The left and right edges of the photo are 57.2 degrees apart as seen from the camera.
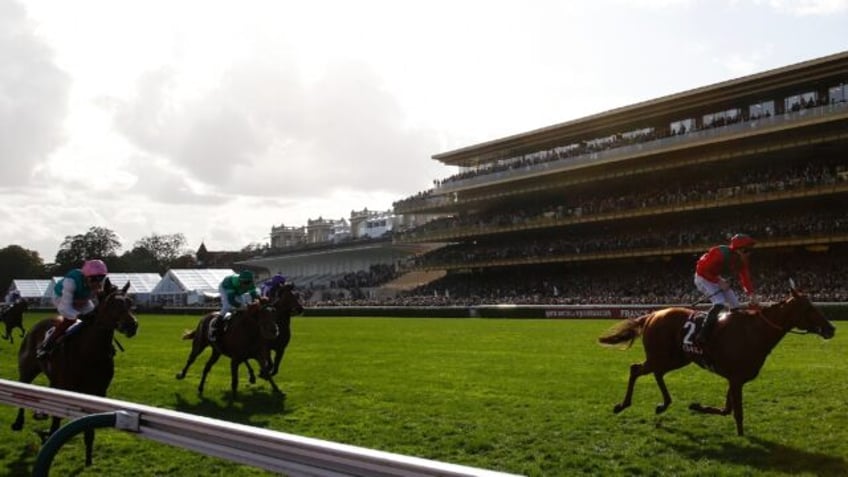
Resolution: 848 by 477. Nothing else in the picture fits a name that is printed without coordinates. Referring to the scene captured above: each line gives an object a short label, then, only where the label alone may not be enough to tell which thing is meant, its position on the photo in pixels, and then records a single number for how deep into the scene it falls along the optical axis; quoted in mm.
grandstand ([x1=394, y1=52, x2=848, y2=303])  37375
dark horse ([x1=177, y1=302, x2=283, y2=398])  11172
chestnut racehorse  7750
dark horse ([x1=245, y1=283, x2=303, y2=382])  12500
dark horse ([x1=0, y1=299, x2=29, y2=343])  22875
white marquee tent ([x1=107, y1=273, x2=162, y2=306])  63262
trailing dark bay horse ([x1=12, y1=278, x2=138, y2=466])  7492
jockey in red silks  8242
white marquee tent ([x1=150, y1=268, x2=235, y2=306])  59625
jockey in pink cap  7859
